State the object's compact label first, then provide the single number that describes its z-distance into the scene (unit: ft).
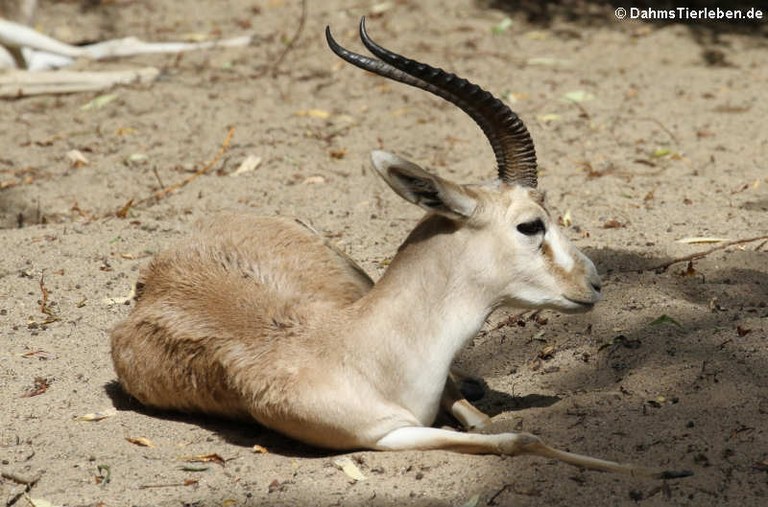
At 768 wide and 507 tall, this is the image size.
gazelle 26.73
